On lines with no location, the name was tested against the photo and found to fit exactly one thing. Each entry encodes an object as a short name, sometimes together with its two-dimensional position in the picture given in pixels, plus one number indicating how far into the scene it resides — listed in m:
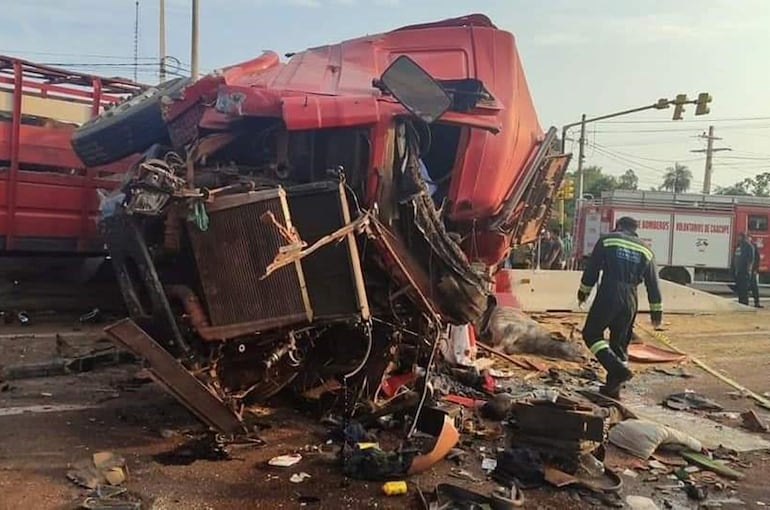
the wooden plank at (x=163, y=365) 3.99
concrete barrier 11.88
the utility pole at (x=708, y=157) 46.00
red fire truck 22.34
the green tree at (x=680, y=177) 59.16
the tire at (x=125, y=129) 5.30
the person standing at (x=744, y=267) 15.80
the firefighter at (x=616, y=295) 6.15
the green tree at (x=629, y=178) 66.21
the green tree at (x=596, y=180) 54.55
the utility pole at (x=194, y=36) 18.91
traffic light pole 20.62
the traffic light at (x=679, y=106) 21.03
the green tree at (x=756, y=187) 57.22
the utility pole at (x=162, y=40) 23.20
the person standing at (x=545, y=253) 15.11
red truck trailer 7.54
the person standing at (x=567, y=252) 17.94
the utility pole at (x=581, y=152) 31.27
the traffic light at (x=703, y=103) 20.58
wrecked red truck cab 4.01
